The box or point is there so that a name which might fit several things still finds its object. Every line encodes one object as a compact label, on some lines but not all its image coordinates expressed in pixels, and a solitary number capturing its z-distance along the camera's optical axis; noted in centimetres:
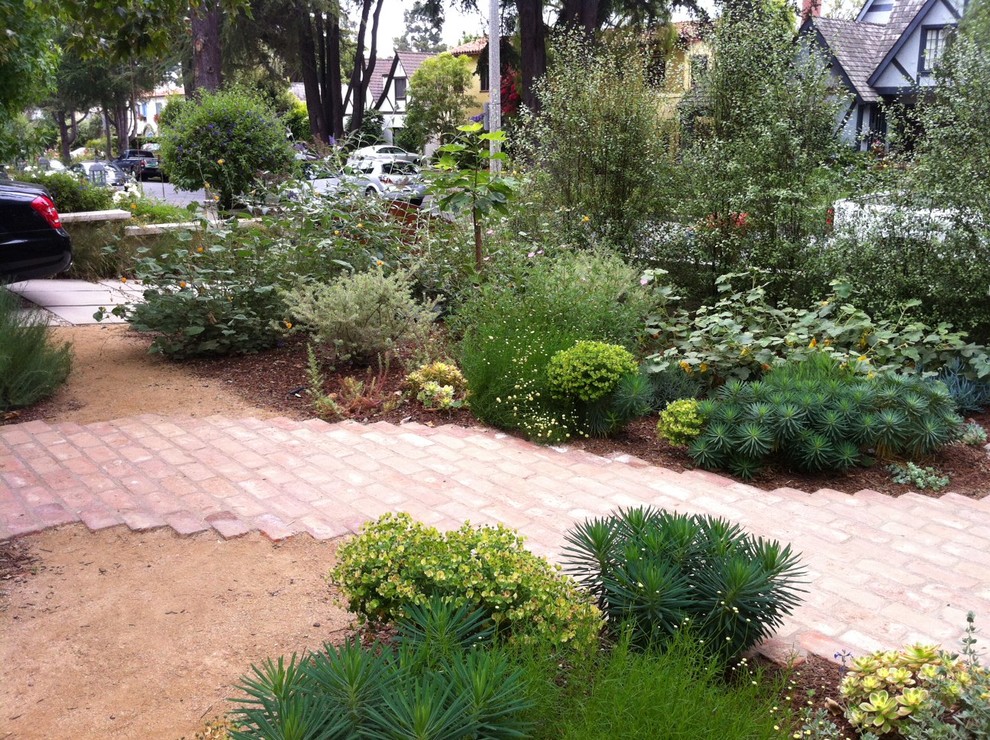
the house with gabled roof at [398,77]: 5575
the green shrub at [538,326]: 556
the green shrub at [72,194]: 1191
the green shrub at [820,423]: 499
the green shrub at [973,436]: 549
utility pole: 1673
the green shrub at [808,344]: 600
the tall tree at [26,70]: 868
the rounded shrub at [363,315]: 655
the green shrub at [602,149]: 852
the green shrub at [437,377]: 611
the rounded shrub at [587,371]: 534
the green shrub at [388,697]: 187
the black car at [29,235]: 877
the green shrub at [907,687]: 223
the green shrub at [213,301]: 704
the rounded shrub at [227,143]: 1181
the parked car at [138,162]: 3698
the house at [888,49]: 2694
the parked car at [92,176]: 1306
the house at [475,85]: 4669
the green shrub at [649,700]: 208
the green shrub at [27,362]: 586
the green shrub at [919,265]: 641
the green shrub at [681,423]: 519
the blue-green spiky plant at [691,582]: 257
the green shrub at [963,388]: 591
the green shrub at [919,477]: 495
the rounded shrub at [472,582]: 253
